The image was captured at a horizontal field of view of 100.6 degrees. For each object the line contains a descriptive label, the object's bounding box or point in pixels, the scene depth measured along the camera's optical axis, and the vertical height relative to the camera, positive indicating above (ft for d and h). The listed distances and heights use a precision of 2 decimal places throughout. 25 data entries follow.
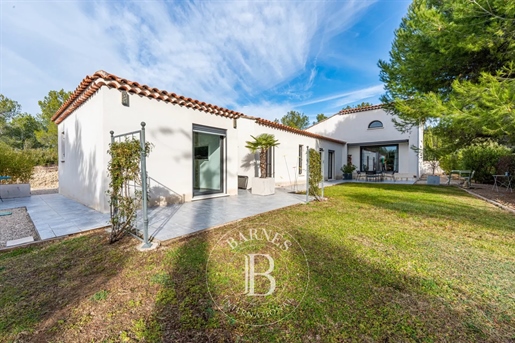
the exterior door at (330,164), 57.06 +0.86
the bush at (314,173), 26.11 -0.66
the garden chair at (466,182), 39.54 -2.70
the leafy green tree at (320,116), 127.85 +30.96
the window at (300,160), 46.14 +1.56
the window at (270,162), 38.42 +0.96
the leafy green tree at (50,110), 67.51 +18.62
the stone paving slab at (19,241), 12.54 -4.40
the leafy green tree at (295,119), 115.34 +26.40
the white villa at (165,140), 19.07 +3.42
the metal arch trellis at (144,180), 11.76 -0.69
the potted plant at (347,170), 56.65 -0.63
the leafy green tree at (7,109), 79.25 +22.97
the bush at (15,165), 29.45 +0.44
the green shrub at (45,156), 58.34 +3.32
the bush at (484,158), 44.24 +1.99
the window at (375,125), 60.29 +12.27
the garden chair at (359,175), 56.49 -1.96
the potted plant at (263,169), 30.19 -0.26
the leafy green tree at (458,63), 19.99 +12.87
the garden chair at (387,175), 60.11 -2.13
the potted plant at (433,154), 38.92 +2.51
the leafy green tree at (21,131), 77.41 +14.01
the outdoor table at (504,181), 35.63 -2.59
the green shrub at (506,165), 37.56 +0.46
